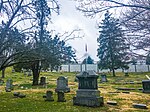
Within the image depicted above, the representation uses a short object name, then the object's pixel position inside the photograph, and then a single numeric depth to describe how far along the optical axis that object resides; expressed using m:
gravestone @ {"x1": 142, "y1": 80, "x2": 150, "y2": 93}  18.12
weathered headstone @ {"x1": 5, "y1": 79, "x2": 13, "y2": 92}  20.24
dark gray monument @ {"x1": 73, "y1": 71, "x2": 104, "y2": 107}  11.41
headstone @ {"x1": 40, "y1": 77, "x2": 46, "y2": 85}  24.92
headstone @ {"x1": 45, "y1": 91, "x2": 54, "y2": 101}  12.84
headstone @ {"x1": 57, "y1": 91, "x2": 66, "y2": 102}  12.56
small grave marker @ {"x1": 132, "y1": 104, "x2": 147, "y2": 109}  10.74
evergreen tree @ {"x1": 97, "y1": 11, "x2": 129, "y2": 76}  45.12
